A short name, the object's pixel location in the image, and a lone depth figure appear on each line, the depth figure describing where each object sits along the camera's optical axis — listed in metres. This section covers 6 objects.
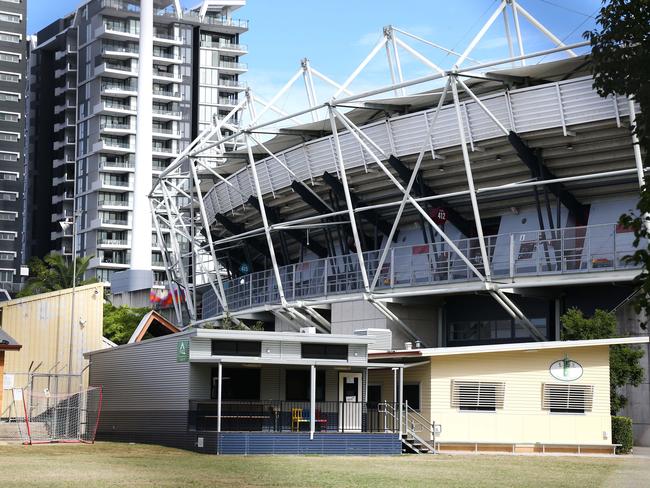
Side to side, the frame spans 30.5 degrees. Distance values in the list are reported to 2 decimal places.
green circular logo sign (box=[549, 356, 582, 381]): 44.84
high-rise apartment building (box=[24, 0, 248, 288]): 153.50
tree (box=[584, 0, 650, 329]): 14.35
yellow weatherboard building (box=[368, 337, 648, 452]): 44.81
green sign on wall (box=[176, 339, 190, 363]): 42.66
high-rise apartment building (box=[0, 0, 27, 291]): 153.50
